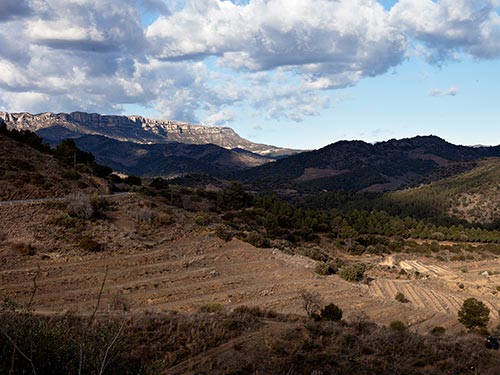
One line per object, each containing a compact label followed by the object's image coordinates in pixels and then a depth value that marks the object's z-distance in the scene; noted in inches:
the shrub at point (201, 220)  1761.3
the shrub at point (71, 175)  1886.9
